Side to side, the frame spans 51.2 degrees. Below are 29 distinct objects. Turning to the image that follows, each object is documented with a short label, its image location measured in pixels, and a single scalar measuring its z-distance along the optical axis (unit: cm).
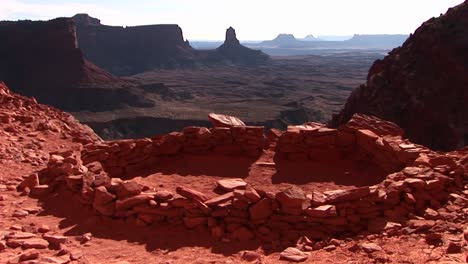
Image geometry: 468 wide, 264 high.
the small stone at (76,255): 657
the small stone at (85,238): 732
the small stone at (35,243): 686
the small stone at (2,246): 669
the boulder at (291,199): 750
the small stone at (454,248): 600
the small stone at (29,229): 750
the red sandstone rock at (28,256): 638
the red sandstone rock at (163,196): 789
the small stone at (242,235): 741
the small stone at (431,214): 739
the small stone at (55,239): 698
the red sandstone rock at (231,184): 909
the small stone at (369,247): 649
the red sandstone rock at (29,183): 951
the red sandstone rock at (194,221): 763
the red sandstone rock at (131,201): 792
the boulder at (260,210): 754
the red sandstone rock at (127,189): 809
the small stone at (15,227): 752
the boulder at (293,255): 650
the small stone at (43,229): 757
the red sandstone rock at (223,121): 1227
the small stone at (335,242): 689
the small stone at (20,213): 817
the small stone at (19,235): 702
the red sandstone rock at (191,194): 779
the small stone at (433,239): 648
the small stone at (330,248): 674
